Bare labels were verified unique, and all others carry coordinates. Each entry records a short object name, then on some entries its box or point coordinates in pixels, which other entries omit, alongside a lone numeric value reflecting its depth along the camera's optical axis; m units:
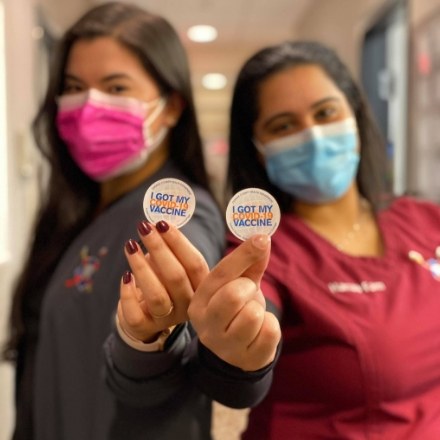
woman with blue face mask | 0.67
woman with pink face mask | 0.67
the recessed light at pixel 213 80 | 4.05
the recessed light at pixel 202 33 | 3.82
